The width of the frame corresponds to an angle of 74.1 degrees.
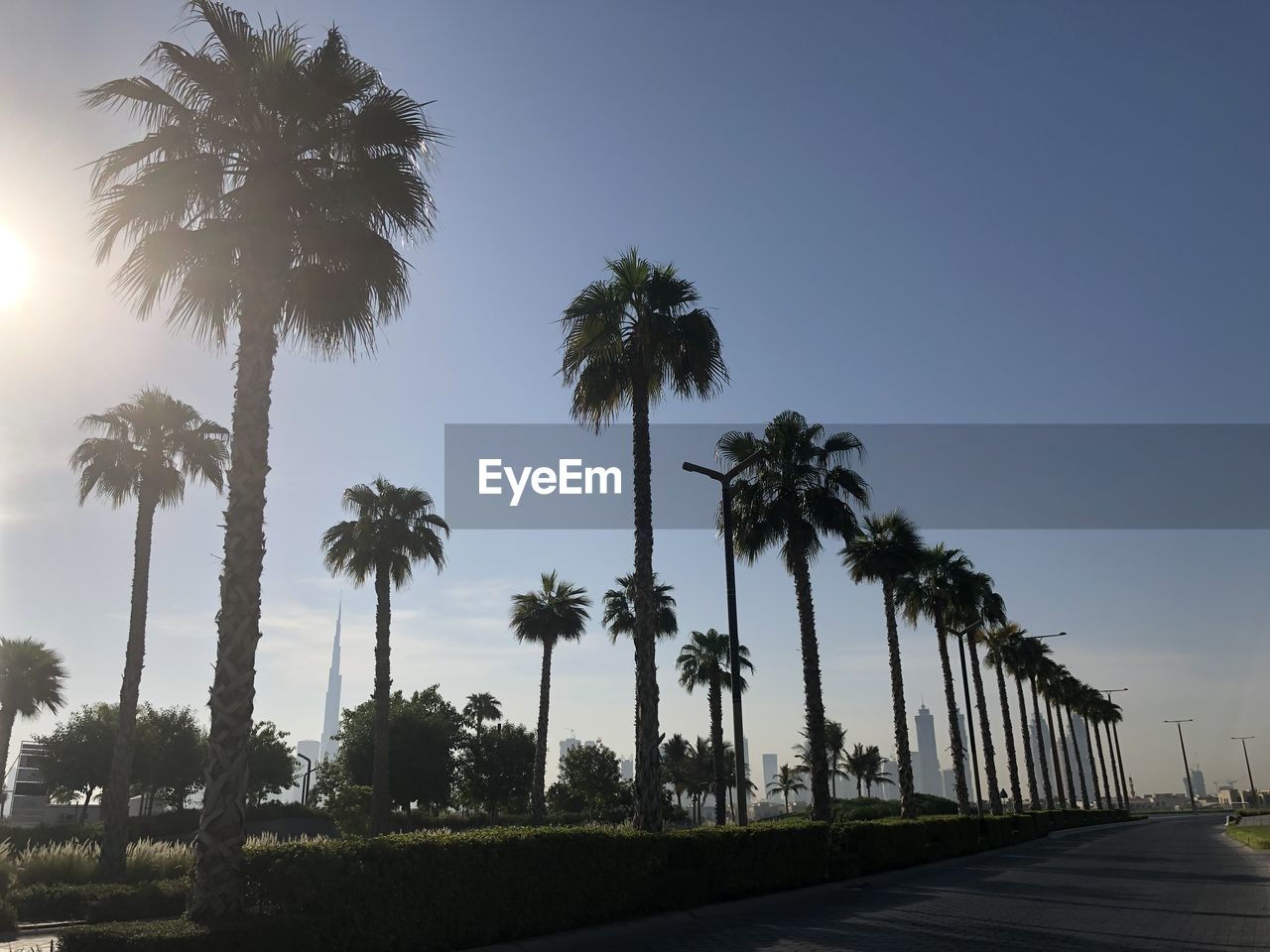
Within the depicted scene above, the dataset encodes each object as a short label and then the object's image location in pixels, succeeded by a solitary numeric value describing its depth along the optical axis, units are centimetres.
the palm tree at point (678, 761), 9169
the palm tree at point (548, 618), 4716
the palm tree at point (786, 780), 10550
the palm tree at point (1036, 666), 7200
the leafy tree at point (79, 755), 5512
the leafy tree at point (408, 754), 5312
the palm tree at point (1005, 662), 5934
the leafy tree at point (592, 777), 7481
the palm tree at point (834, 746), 10012
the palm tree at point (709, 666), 5394
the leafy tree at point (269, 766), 6494
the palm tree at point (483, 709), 7300
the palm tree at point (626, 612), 5166
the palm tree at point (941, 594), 4444
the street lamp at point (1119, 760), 12344
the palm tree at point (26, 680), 4725
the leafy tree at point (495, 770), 6600
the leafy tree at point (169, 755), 5569
